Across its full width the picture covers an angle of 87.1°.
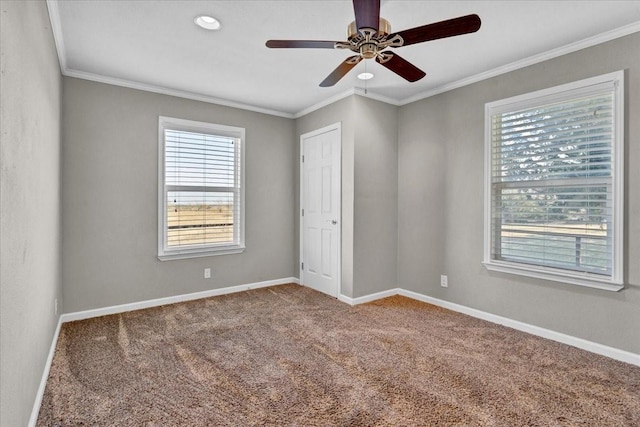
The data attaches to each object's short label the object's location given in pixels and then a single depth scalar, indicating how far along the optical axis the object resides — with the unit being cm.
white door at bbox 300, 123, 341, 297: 414
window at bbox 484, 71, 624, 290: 257
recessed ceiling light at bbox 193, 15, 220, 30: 240
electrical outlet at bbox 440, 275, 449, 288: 376
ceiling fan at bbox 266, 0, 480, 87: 172
